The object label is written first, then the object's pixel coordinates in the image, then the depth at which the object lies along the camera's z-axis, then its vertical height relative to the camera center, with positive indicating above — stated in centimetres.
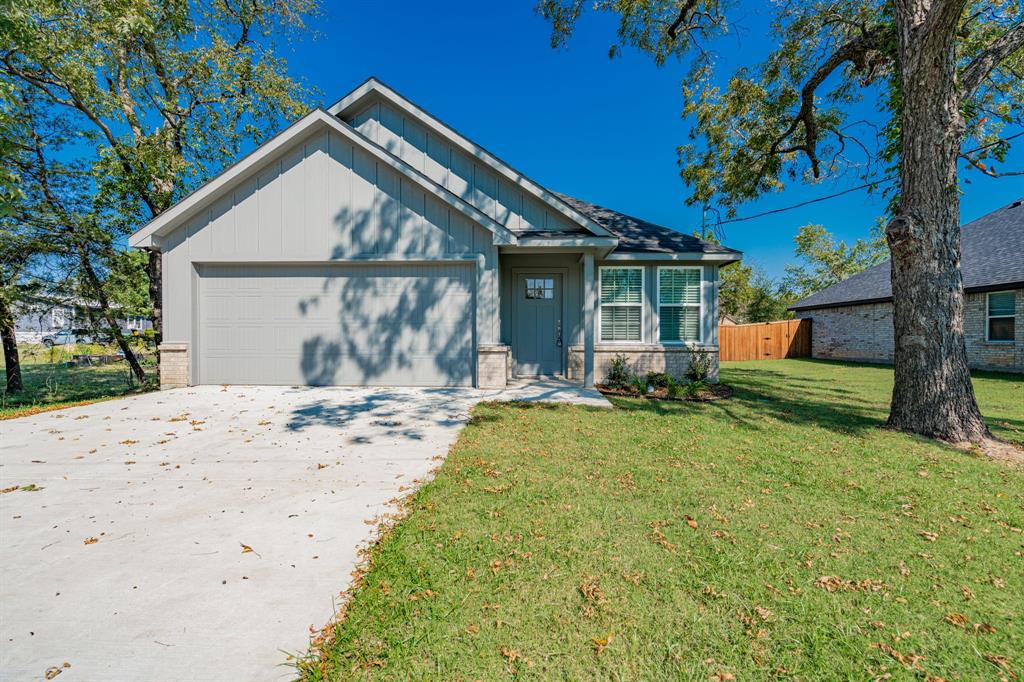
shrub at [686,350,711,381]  914 -66
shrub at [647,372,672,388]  901 -95
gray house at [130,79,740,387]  813 +149
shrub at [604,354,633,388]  897 -82
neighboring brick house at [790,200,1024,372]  1288 +136
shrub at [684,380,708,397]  784 -102
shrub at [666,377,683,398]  779 -103
